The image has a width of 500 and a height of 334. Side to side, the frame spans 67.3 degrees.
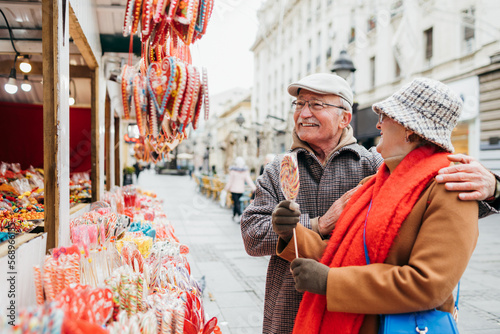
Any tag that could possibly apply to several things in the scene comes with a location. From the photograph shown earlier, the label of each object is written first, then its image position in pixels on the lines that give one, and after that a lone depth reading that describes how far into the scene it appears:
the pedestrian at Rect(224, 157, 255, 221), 11.46
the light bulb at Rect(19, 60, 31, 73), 5.61
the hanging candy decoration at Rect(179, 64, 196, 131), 2.82
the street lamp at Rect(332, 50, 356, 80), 7.14
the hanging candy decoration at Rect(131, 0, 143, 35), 2.31
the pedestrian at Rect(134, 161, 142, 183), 24.02
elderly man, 1.84
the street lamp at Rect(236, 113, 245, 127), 17.30
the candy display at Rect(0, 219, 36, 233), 2.11
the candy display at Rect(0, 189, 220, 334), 1.35
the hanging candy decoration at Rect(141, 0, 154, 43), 2.25
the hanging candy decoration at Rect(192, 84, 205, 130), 2.99
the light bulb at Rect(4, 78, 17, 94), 5.95
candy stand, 1.48
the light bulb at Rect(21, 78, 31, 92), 6.75
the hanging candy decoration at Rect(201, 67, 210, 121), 2.98
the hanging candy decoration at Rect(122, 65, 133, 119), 3.62
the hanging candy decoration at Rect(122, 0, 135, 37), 2.31
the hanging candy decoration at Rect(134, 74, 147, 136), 3.33
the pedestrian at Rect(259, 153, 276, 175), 9.94
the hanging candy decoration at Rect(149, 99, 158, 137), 3.07
